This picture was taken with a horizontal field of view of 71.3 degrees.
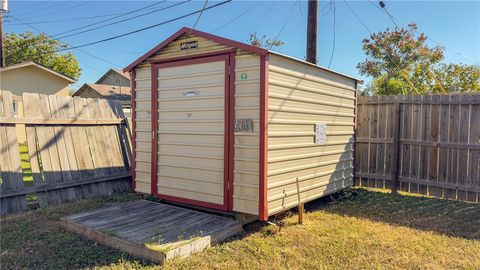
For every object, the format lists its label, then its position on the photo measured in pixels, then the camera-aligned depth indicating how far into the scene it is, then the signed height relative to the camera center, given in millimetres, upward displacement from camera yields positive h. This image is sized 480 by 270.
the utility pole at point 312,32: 7207 +1935
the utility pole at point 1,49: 14758 +3144
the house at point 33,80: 15375 +1988
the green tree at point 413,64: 17234 +3131
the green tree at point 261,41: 16734 +4033
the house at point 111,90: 22089 +2251
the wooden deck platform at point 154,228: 3568 -1326
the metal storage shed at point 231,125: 4254 -58
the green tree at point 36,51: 27547 +5889
